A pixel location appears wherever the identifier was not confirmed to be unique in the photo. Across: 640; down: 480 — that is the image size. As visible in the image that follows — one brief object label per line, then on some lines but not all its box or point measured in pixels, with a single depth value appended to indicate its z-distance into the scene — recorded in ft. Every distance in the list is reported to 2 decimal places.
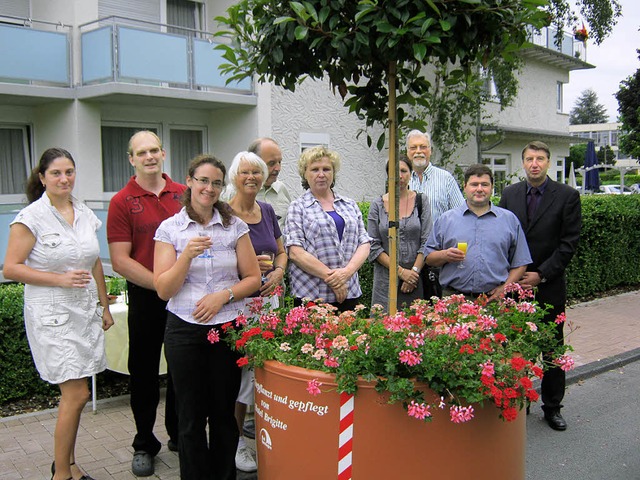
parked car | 155.14
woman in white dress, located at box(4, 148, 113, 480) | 12.63
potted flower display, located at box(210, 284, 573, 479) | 9.65
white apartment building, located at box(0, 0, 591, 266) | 37.22
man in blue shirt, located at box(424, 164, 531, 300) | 15.76
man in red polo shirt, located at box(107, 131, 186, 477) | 13.57
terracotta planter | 9.84
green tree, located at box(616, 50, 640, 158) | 85.25
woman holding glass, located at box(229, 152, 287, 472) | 13.92
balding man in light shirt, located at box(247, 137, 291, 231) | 15.84
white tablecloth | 18.21
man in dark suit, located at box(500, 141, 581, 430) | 16.85
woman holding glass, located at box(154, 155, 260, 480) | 11.71
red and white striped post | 9.96
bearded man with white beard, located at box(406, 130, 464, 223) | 19.44
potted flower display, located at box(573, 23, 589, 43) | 58.13
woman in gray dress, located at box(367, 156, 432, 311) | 18.17
